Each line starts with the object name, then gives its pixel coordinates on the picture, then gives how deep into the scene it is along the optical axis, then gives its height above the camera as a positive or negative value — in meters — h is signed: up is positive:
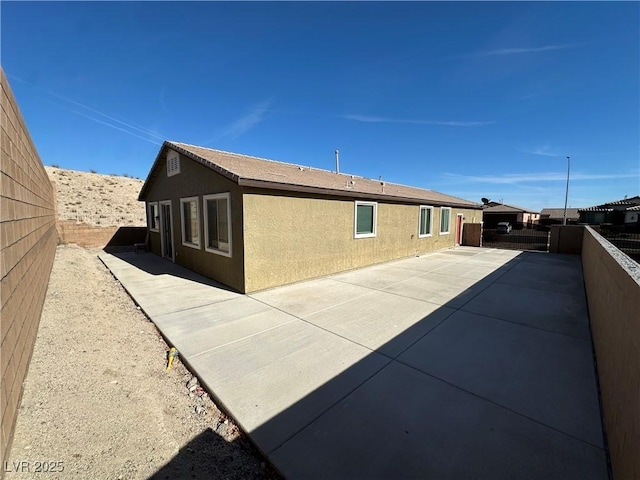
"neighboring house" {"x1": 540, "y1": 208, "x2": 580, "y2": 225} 40.21 +0.95
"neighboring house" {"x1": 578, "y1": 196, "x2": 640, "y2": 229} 29.73 +0.86
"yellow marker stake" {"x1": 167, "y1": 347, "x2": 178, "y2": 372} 3.55 -1.90
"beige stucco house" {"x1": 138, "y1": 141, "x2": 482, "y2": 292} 6.71 +0.01
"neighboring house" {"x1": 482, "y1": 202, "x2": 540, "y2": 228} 36.16 +0.53
